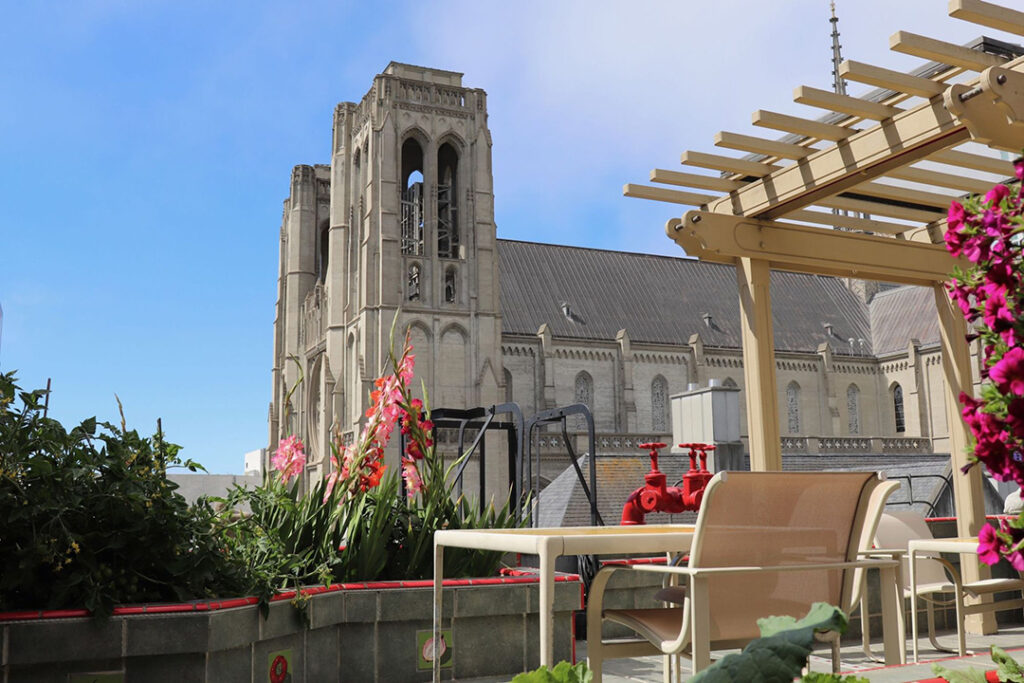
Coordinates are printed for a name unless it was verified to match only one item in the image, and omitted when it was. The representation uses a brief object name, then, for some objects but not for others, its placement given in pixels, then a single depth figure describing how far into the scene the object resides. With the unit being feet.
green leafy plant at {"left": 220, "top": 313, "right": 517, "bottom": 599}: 14.32
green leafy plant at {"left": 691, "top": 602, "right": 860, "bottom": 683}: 4.76
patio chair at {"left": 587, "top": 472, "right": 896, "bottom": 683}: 9.14
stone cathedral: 130.82
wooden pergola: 15.84
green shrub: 10.98
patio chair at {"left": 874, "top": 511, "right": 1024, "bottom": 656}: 17.30
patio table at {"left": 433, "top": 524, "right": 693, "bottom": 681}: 9.57
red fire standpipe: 20.62
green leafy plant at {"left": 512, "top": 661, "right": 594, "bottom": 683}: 5.39
